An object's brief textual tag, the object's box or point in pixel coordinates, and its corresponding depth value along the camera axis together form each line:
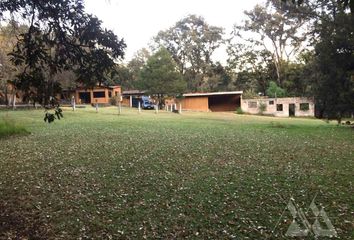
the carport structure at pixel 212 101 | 52.34
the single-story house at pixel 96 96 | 54.16
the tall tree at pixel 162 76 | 47.41
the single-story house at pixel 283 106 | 46.53
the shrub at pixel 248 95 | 51.66
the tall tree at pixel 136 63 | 67.56
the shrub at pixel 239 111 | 48.38
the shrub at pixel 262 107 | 48.24
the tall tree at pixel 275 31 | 52.81
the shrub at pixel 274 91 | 50.06
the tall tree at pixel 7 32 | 9.06
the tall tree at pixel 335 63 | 22.19
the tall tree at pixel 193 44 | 62.25
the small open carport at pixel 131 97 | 55.07
